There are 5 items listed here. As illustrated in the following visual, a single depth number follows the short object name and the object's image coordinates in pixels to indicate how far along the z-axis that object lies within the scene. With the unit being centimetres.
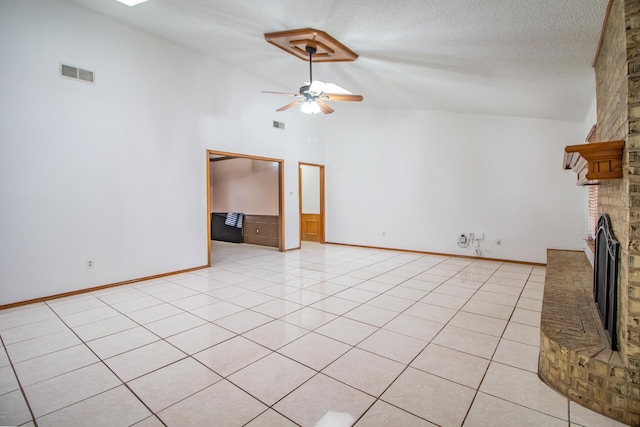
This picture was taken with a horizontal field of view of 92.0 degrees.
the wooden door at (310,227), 891
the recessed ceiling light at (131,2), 339
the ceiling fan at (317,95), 414
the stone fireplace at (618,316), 171
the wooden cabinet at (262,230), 767
